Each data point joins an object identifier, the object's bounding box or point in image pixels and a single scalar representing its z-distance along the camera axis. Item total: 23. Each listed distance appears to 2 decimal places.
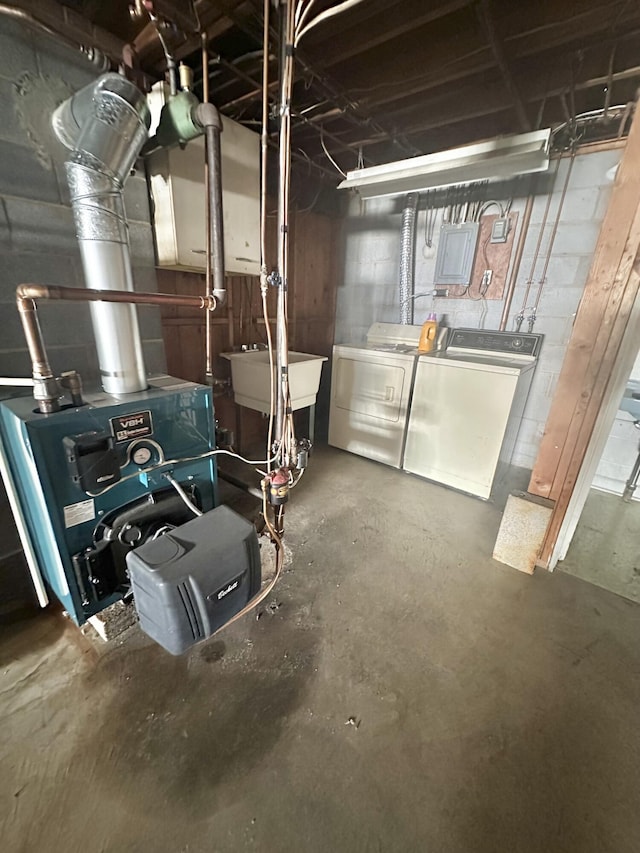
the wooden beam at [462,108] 1.79
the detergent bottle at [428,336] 2.74
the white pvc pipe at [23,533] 1.22
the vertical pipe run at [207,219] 1.37
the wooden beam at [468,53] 1.37
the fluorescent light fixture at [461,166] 1.76
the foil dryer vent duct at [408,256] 2.82
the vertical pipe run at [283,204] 1.12
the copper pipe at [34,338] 1.03
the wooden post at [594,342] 1.30
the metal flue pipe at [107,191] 1.12
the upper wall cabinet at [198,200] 1.67
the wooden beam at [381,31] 1.32
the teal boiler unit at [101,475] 1.07
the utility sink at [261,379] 2.37
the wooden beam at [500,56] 1.30
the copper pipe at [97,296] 1.01
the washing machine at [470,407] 2.25
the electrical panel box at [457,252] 2.72
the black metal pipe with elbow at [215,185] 1.40
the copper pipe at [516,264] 2.50
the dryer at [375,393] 2.62
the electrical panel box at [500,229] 2.58
